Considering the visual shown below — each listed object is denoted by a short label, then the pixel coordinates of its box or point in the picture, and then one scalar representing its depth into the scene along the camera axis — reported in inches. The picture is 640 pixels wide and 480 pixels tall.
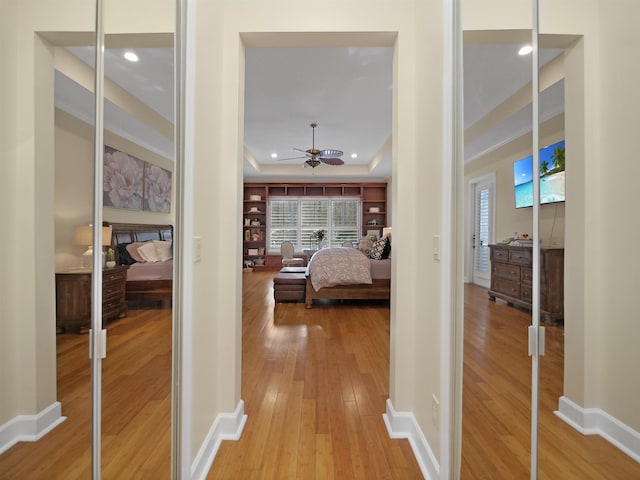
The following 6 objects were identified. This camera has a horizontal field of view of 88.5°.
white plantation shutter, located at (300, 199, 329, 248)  380.8
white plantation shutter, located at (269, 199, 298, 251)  380.8
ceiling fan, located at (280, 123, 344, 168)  213.1
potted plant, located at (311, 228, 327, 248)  369.1
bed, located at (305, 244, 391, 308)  192.7
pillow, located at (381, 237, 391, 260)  206.4
